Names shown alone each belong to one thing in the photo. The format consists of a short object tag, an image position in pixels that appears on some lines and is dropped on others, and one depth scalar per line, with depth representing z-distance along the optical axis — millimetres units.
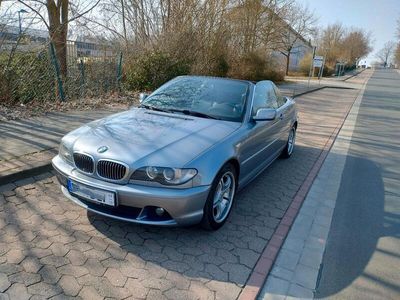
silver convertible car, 2779
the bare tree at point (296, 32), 27902
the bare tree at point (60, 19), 9352
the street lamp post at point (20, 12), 7590
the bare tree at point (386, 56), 135875
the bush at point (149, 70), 11758
